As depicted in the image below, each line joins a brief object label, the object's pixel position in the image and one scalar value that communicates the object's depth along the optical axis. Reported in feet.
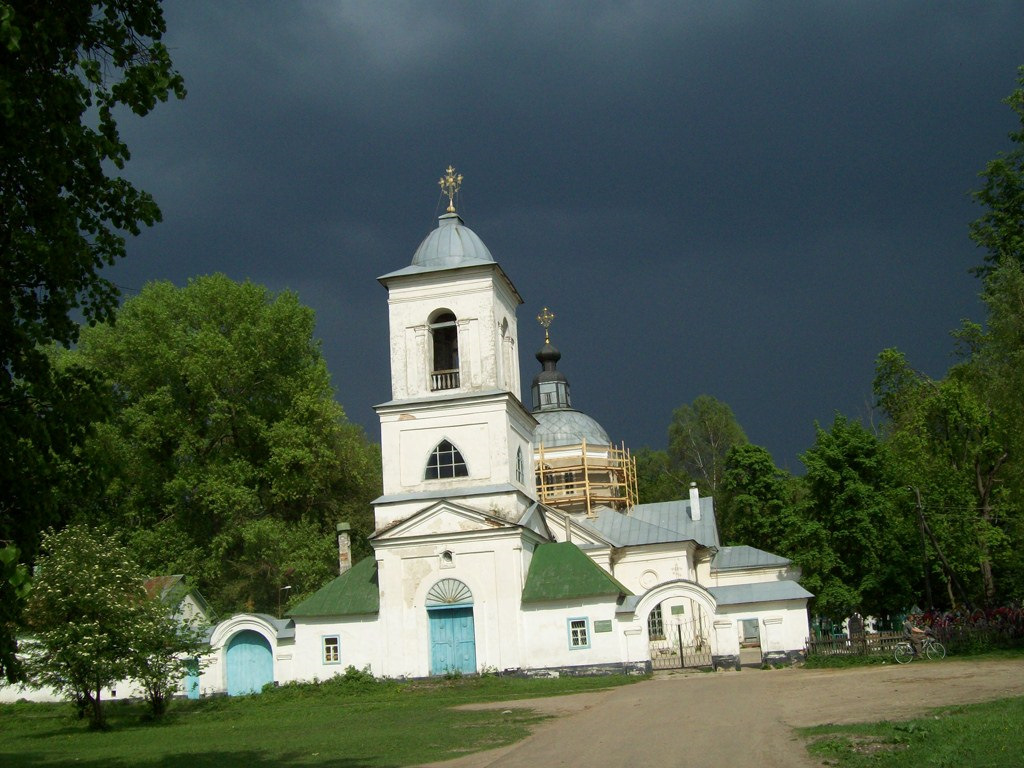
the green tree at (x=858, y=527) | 116.57
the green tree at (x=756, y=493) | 144.46
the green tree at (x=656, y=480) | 207.31
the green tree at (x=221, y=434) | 120.78
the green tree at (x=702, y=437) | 213.46
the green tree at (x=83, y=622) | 69.10
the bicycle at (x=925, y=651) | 84.38
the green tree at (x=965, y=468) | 101.71
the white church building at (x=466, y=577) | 94.73
